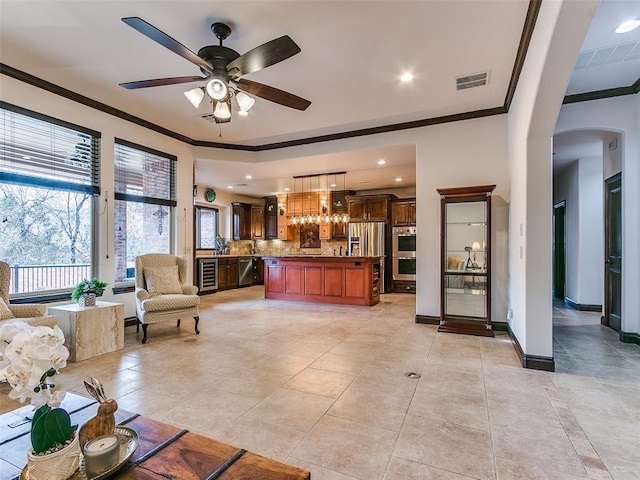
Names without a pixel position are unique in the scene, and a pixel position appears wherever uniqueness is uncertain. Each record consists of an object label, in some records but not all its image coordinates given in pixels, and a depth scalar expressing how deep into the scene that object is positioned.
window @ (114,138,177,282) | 4.98
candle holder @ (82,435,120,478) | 1.11
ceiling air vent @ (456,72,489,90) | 3.83
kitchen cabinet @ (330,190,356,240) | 9.47
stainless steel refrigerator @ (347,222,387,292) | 8.62
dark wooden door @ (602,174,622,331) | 4.52
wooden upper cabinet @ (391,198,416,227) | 8.47
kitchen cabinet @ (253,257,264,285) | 10.48
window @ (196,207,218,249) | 9.58
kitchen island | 6.67
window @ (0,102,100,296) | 3.75
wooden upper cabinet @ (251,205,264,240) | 10.80
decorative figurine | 1.21
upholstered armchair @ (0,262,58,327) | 3.17
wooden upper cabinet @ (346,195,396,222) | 8.71
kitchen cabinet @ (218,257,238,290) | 9.05
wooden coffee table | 1.12
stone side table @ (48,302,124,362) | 3.51
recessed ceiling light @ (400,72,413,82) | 3.79
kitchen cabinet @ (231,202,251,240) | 10.36
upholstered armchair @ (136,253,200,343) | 4.25
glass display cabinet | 4.60
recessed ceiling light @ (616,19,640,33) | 2.91
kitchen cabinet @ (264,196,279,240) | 10.70
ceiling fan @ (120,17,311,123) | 2.47
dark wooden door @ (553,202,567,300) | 7.84
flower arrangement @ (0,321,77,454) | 1.05
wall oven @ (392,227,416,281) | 8.39
